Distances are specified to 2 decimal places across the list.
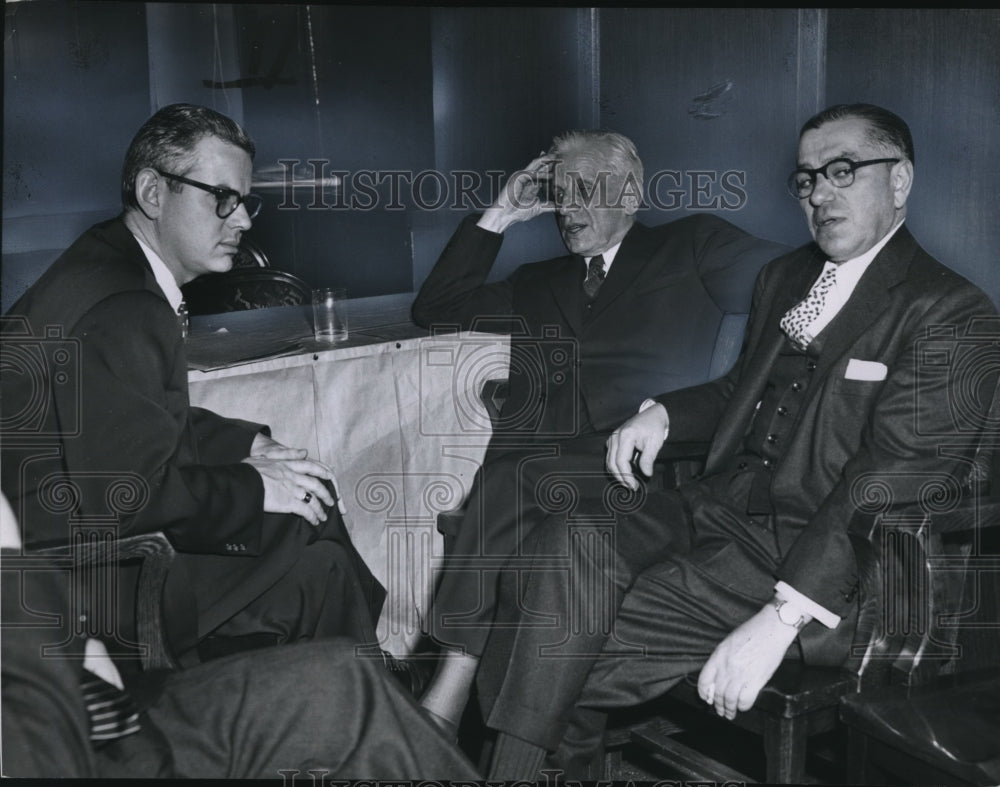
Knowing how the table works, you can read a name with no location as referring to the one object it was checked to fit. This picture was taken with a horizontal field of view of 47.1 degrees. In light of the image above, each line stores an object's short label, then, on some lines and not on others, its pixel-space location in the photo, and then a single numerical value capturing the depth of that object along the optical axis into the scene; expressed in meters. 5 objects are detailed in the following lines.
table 3.11
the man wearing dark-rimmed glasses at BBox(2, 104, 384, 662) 2.88
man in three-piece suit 2.72
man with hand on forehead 3.09
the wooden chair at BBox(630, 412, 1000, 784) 2.62
